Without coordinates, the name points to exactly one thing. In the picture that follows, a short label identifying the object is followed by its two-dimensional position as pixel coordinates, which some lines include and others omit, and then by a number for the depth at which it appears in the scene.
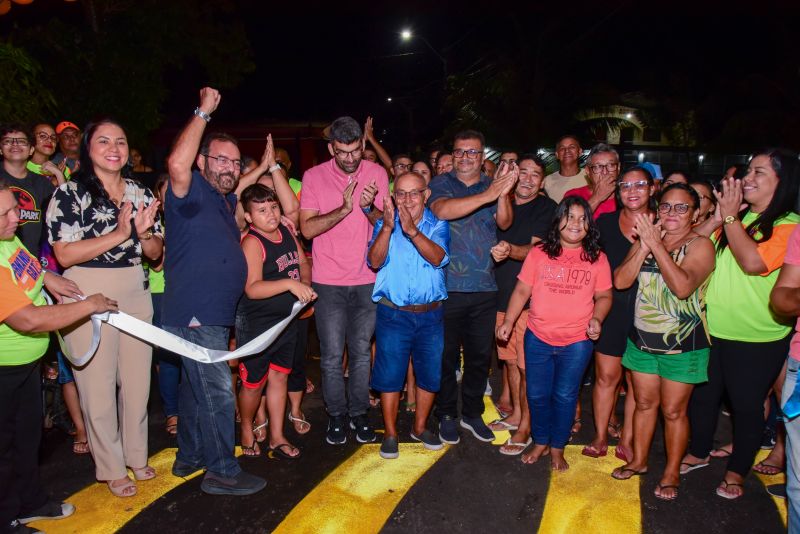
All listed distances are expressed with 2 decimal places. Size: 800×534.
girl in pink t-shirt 4.30
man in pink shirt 4.81
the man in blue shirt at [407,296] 4.41
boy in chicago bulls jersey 4.34
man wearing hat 6.92
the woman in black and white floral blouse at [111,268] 3.71
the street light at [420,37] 21.71
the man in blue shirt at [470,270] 4.83
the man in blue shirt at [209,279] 3.84
